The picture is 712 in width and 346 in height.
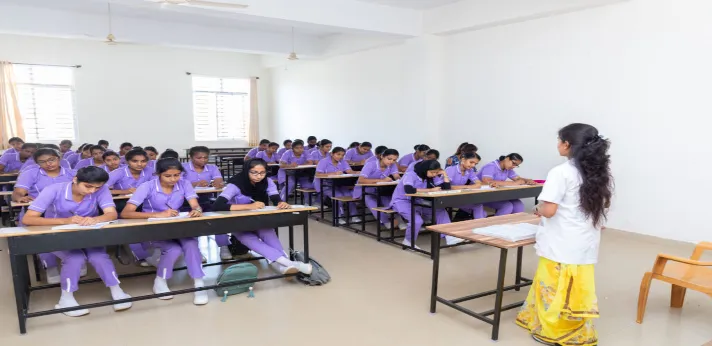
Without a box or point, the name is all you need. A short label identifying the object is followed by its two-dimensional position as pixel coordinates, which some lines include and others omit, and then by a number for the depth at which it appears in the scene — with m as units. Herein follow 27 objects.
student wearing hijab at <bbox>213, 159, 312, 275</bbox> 3.40
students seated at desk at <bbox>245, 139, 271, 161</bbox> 8.22
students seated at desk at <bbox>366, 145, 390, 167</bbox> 6.91
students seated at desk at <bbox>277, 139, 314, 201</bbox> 7.05
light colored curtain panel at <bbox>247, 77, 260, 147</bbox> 11.91
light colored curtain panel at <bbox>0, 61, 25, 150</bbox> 8.89
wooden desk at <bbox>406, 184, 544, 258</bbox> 4.17
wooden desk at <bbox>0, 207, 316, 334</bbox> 2.55
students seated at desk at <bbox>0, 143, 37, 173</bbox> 5.91
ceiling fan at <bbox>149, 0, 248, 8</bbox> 4.61
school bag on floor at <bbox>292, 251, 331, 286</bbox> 3.46
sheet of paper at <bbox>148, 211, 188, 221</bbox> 2.91
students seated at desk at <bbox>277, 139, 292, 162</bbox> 8.76
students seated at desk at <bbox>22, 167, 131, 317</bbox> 2.82
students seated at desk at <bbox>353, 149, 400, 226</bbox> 5.27
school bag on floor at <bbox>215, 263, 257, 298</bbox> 3.25
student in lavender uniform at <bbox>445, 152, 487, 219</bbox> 4.95
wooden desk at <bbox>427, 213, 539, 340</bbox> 2.48
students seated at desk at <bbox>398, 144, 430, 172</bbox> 6.29
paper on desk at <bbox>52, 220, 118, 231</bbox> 2.64
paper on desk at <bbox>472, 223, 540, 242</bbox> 2.53
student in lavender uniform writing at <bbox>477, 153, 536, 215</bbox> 5.09
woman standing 2.25
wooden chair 2.53
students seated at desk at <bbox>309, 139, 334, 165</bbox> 7.76
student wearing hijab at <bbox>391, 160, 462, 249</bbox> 4.52
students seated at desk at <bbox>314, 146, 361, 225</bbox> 6.04
